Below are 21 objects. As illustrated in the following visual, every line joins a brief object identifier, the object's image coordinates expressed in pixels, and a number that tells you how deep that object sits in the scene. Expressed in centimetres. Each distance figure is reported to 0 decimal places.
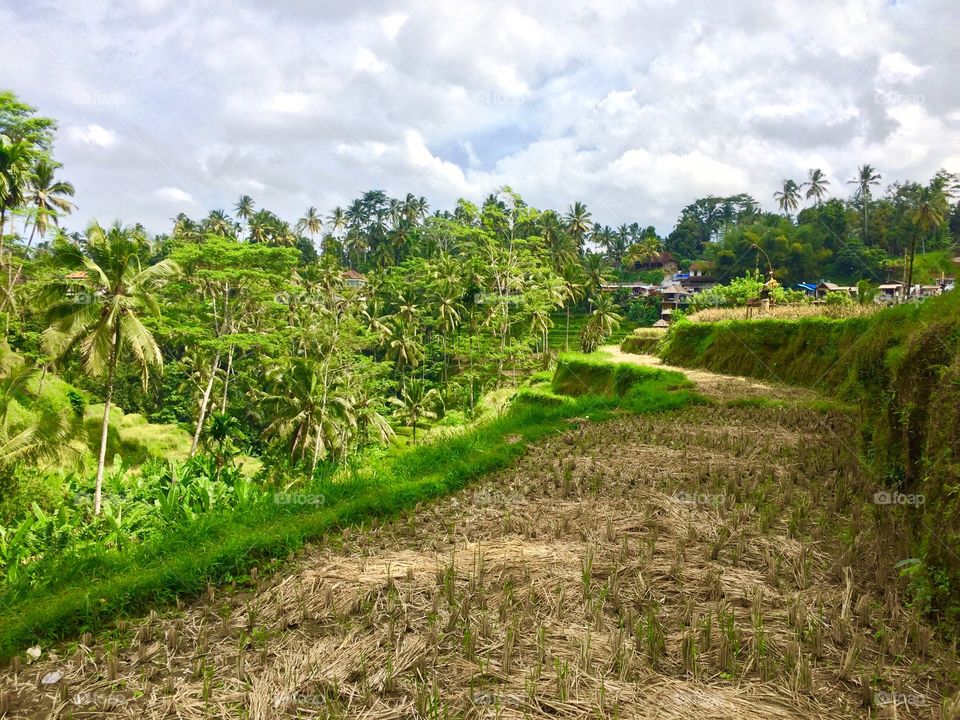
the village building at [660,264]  8419
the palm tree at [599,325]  5191
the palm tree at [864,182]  7656
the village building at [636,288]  6975
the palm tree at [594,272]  6144
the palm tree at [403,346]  4769
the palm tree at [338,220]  9075
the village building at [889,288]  4919
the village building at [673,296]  6334
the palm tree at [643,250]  7838
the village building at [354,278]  6888
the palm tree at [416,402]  4022
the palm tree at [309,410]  2284
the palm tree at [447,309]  4400
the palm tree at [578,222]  7962
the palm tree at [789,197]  8619
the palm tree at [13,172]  2075
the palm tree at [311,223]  8931
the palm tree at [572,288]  5734
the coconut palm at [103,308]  1634
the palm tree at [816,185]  8438
